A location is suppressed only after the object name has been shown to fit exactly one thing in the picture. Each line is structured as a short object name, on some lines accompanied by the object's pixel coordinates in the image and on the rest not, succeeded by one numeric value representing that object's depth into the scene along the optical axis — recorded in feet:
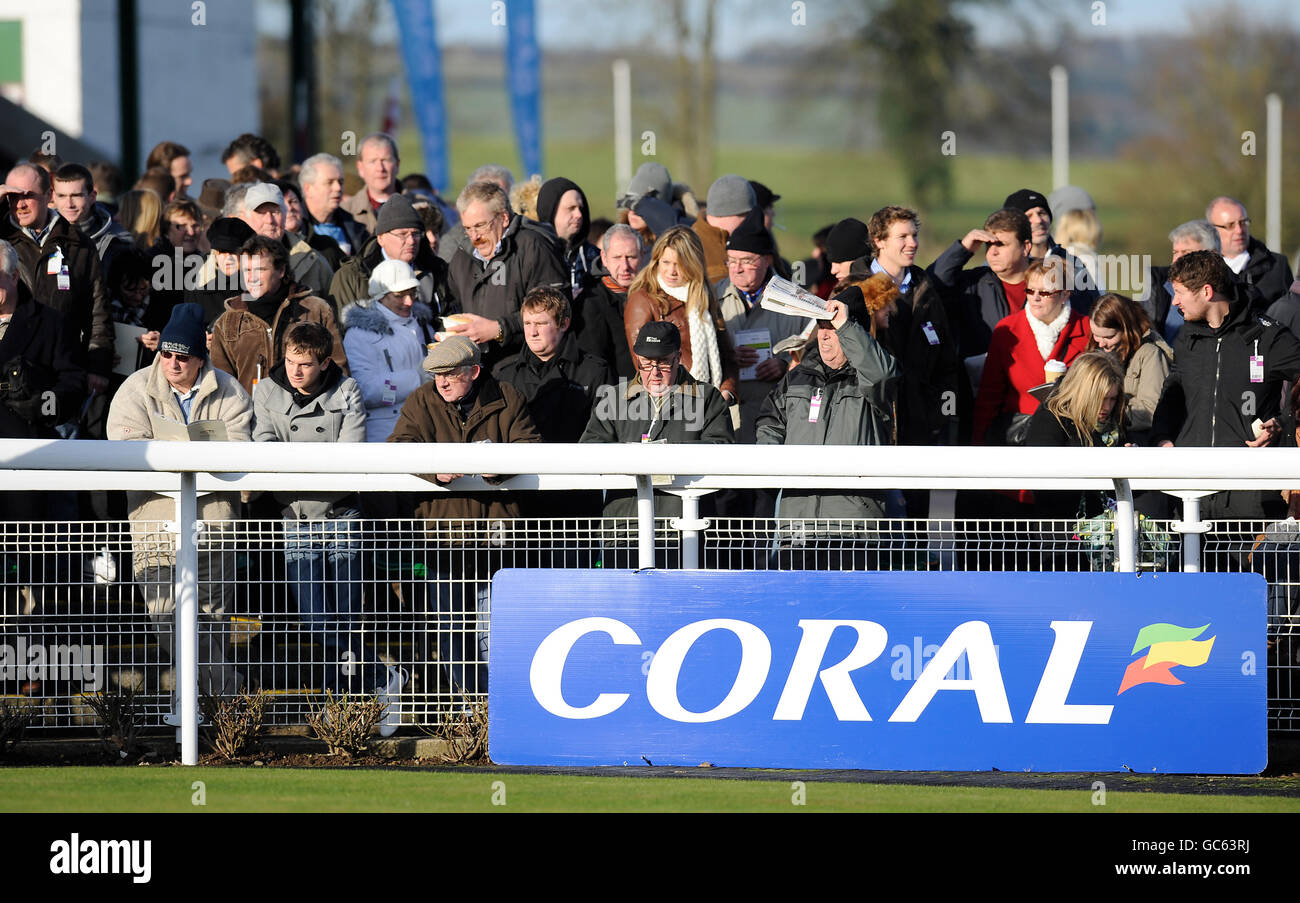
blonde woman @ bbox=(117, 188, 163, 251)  61.52
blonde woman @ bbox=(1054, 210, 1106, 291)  61.16
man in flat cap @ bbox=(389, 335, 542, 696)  39.93
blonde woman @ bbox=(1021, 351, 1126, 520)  44.24
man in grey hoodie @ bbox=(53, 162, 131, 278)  57.57
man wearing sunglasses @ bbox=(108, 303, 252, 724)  39.88
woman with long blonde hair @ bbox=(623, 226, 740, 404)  50.39
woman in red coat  50.83
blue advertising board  37.29
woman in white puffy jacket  49.21
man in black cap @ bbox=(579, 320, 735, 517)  43.78
